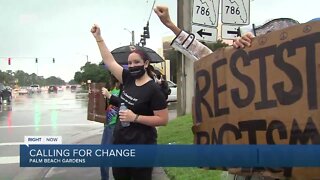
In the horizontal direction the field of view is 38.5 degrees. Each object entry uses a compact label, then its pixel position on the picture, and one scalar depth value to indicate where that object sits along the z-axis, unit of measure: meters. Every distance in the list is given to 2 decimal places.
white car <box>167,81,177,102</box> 28.78
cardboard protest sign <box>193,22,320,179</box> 2.39
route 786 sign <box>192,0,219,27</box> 7.25
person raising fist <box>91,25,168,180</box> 3.42
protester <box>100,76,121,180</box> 5.86
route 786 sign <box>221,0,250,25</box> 7.36
